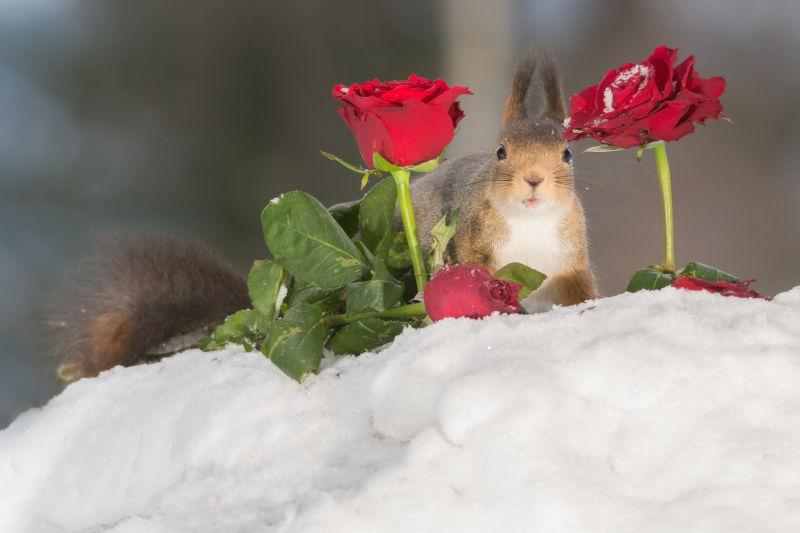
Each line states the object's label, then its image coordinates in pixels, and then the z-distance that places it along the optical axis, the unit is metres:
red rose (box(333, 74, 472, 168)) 3.45
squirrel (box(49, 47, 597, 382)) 3.53
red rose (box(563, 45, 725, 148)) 3.48
